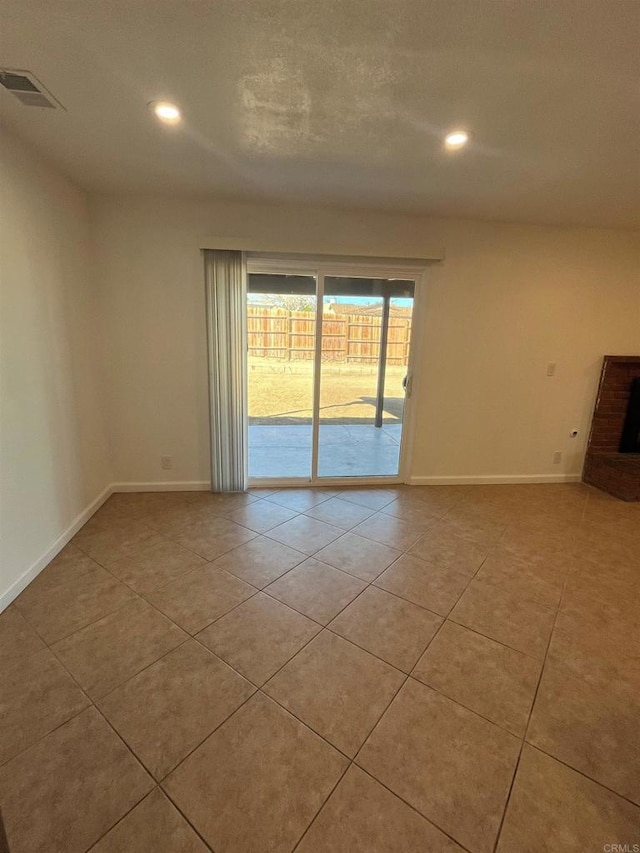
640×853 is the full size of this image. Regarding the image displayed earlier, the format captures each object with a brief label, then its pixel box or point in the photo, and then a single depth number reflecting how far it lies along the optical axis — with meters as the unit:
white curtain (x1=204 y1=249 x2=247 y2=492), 3.15
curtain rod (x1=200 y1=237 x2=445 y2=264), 3.05
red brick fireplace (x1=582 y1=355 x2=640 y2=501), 3.76
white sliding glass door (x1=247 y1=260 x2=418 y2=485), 3.43
